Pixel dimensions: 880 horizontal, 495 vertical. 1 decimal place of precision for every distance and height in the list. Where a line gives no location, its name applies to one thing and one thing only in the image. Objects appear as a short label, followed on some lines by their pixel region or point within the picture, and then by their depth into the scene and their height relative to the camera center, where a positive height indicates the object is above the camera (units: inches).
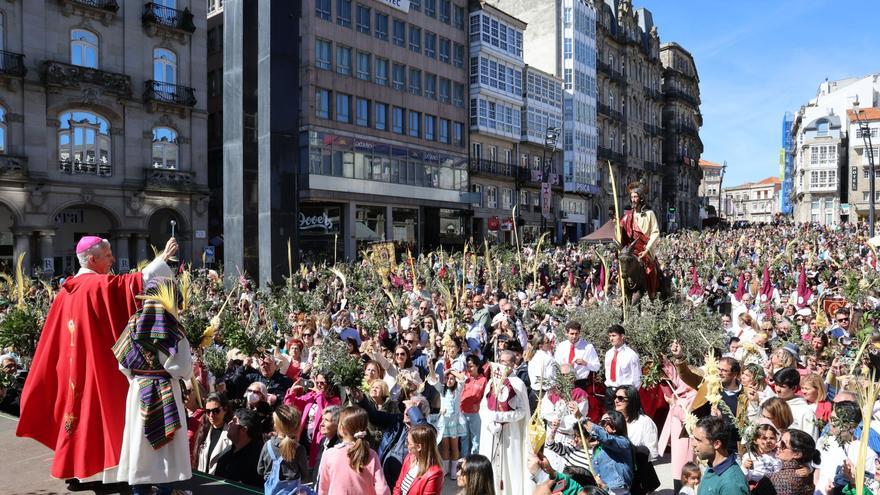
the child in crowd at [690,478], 193.5 -65.2
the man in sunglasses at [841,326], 360.5 -48.7
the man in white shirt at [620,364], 324.2 -58.2
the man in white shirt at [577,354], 332.8 -56.4
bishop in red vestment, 182.5 -36.9
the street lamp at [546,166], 1692.9 +205.9
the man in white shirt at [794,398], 237.1 -54.7
